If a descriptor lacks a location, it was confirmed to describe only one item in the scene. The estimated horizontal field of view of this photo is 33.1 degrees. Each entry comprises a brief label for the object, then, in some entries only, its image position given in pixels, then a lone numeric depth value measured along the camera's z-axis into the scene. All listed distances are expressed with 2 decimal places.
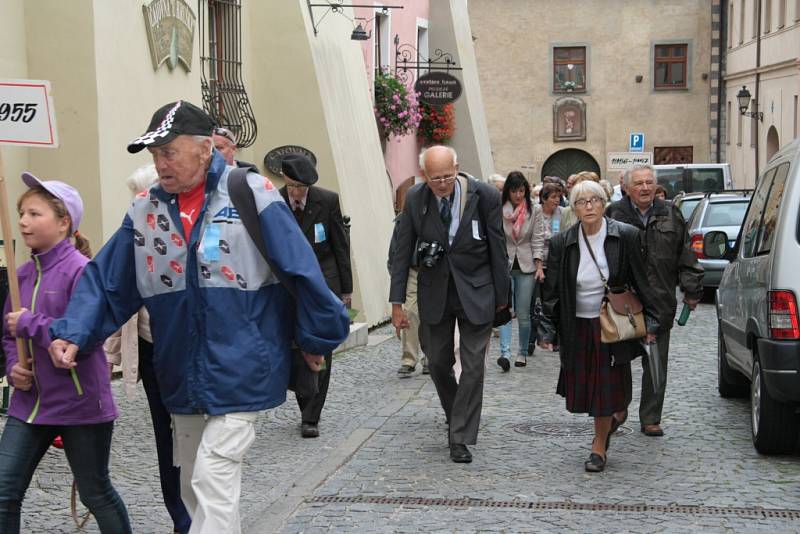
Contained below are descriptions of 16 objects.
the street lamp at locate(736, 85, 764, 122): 40.84
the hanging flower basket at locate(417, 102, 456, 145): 25.00
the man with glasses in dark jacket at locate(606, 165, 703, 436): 8.59
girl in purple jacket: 4.83
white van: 32.97
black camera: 7.91
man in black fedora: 8.64
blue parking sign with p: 45.34
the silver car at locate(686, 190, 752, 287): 19.81
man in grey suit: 7.81
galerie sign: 21.91
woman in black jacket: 7.52
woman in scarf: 12.80
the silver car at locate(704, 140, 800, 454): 7.35
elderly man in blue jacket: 4.50
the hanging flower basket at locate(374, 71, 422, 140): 21.27
